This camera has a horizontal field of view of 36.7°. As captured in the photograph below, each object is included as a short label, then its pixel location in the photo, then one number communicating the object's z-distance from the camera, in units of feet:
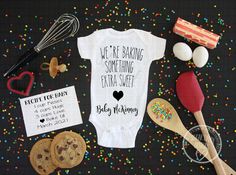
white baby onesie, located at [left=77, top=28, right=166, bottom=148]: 3.75
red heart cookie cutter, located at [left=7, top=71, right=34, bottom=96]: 3.74
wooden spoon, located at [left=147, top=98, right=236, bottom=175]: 3.69
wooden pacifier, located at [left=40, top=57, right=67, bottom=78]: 3.70
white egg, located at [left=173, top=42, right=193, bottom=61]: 3.72
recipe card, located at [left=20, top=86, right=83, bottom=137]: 3.76
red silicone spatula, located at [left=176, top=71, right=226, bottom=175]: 3.71
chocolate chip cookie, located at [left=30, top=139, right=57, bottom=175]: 3.67
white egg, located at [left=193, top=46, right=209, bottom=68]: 3.72
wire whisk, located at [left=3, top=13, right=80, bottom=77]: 3.83
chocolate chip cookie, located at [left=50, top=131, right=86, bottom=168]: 3.63
